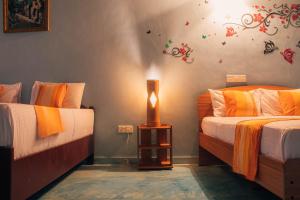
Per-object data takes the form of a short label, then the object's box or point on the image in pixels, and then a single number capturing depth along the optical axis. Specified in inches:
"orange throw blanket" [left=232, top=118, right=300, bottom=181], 52.8
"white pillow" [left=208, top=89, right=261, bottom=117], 99.1
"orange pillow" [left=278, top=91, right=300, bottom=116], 93.1
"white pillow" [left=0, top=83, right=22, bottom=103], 103.0
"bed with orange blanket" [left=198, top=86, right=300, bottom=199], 42.4
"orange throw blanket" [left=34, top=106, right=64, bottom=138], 58.8
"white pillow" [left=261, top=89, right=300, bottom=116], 96.9
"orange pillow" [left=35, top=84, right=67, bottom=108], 96.4
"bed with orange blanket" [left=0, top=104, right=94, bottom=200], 47.2
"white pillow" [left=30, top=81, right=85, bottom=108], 100.4
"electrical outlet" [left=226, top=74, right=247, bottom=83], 107.7
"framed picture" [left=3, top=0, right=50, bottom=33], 110.4
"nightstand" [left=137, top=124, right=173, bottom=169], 95.1
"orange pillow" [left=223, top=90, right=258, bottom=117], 94.5
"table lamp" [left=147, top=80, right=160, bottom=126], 99.0
